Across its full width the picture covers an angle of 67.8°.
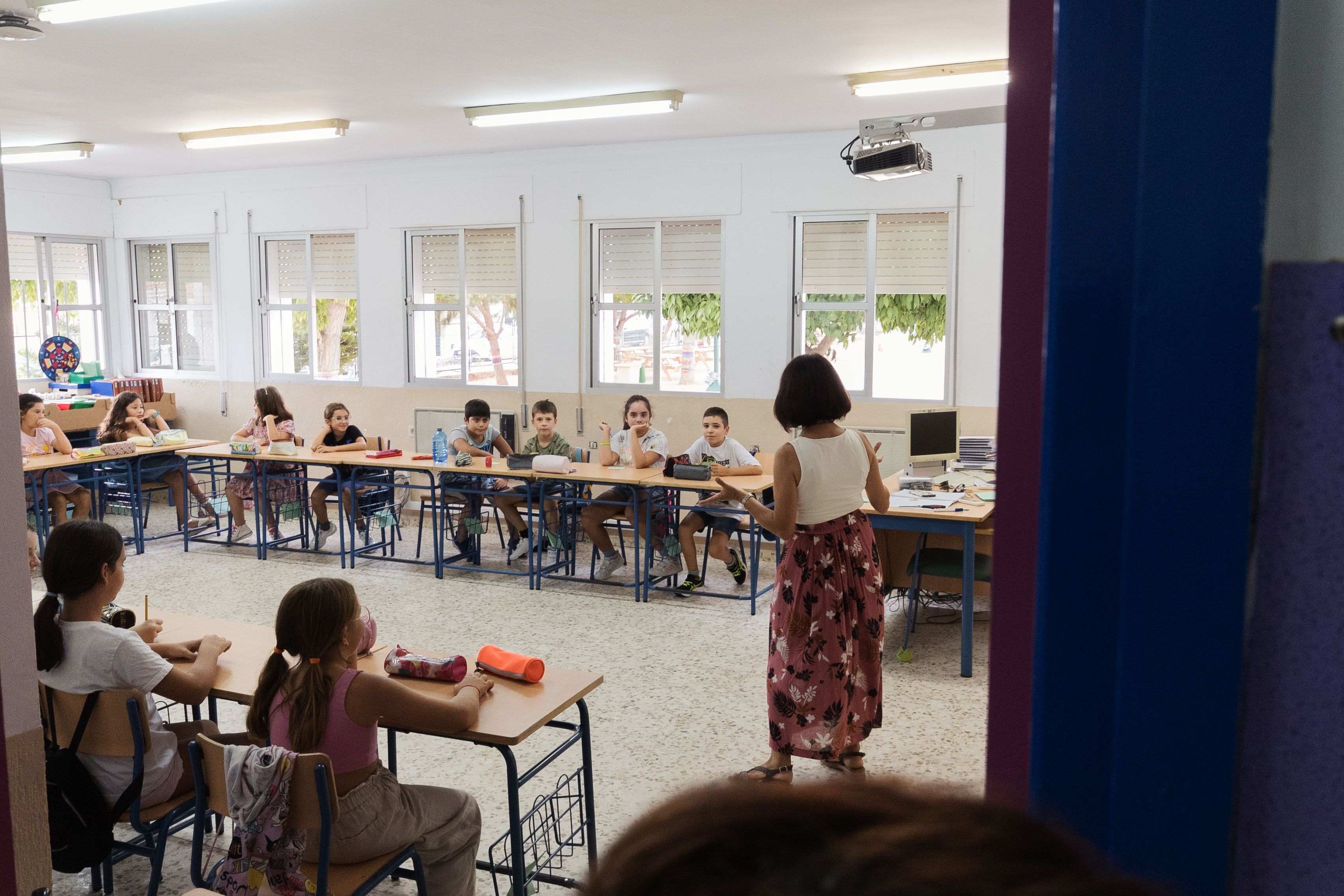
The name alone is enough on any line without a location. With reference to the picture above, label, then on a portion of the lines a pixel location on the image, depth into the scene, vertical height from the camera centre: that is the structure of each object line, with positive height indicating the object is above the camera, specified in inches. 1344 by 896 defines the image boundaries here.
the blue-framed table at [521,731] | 106.6 -39.7
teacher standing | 133.0 -31.0
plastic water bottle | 281.6 -26.9
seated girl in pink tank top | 97.6 -35.9
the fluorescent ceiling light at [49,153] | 317.7 +64.2
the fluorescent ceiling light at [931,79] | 216.1 +61.2
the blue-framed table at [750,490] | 232.5 -33.7
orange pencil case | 118.4 -37.2
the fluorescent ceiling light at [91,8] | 163.3 +56.5
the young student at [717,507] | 258.7 -39.5
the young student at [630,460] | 267.4 -28.8
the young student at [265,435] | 302.8 -25.2
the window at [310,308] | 366.6 +16.9
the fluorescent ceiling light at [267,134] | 281.1 +63.3
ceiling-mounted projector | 185.5 +37.8
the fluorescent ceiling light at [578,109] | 243.0 +61.3
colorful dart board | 376.8 -1.5
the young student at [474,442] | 282.8 -25.6
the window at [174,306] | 397.1 +18.4
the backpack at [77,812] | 105.0 -48.4
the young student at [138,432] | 312.3 -25.5
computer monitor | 242.4 -19.7
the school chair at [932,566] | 203.6 -43.7
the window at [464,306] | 342.6 +16.2
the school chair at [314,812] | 90.3 -42.6
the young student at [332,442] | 298.5 -26.8
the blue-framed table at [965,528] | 193.5 -34.0
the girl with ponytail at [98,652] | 108.7 -32.4
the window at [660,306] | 315.6 +15.2
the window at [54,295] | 378.6 +22.4
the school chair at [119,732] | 105.5 -40.5
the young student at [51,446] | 284.5 -27.2
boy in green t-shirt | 281.6 -27.3
